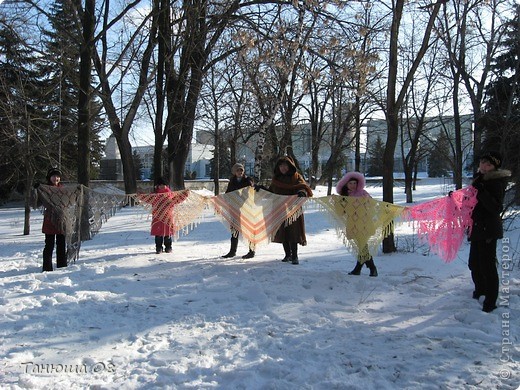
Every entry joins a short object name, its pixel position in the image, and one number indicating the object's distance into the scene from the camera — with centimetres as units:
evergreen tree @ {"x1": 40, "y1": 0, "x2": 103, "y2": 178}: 1067
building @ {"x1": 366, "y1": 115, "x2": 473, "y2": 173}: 2365
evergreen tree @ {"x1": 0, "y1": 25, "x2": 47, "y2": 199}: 1200
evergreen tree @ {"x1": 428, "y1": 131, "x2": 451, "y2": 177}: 6456
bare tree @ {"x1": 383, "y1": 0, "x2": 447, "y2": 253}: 820
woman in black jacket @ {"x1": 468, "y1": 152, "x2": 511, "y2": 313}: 463
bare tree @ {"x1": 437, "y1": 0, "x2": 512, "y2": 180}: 1463
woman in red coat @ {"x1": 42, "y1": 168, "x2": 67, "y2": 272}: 675
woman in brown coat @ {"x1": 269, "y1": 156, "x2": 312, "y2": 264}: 690
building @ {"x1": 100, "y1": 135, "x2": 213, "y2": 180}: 3753
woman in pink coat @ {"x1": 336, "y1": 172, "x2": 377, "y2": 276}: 641
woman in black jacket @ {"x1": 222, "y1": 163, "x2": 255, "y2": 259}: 750
